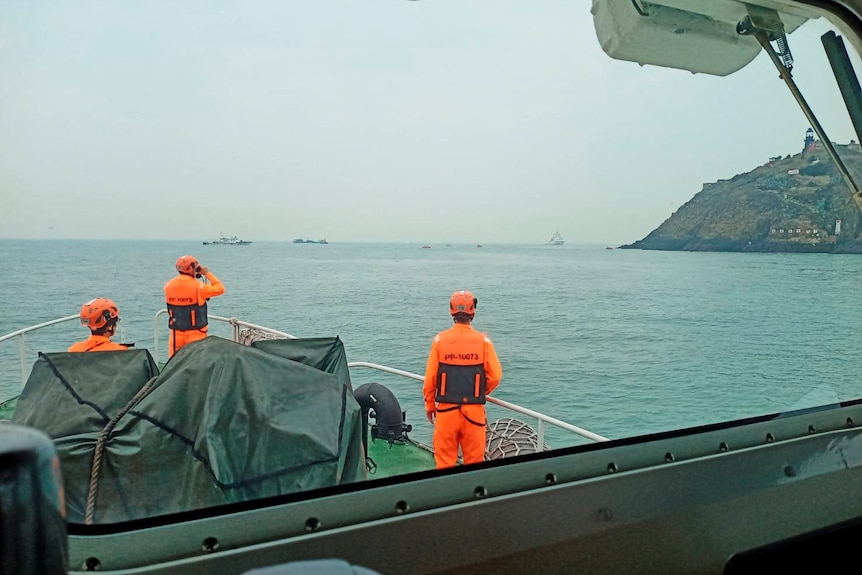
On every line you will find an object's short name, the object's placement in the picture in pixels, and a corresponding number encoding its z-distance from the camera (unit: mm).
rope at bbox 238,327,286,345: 4302
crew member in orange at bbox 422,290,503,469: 3309
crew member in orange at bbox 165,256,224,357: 4969
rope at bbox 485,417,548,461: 3342
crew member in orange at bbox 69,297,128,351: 3056
